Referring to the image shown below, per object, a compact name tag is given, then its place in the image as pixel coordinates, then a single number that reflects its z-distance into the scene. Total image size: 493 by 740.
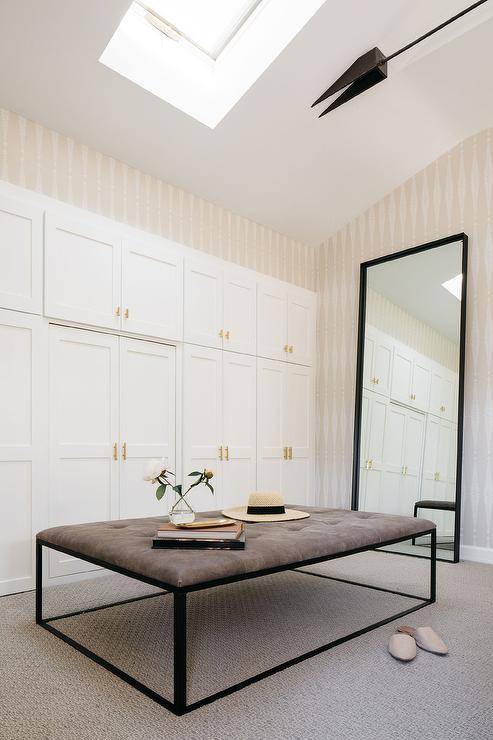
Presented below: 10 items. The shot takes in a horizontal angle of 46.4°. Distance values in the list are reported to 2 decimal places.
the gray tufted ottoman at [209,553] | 1.67
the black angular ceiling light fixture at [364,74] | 3.30
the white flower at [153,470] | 2.22
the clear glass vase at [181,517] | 2.15
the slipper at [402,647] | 2.01
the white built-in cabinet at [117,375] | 3.04
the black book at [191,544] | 1.95
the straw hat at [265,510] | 2.68
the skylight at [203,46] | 3.13
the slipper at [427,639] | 2.09
